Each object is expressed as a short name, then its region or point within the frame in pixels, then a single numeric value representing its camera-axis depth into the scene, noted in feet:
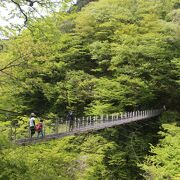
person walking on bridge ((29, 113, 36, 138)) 33.60
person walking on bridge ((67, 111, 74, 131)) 42.87
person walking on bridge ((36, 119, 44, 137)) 33.41
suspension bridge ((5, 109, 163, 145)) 32.70
